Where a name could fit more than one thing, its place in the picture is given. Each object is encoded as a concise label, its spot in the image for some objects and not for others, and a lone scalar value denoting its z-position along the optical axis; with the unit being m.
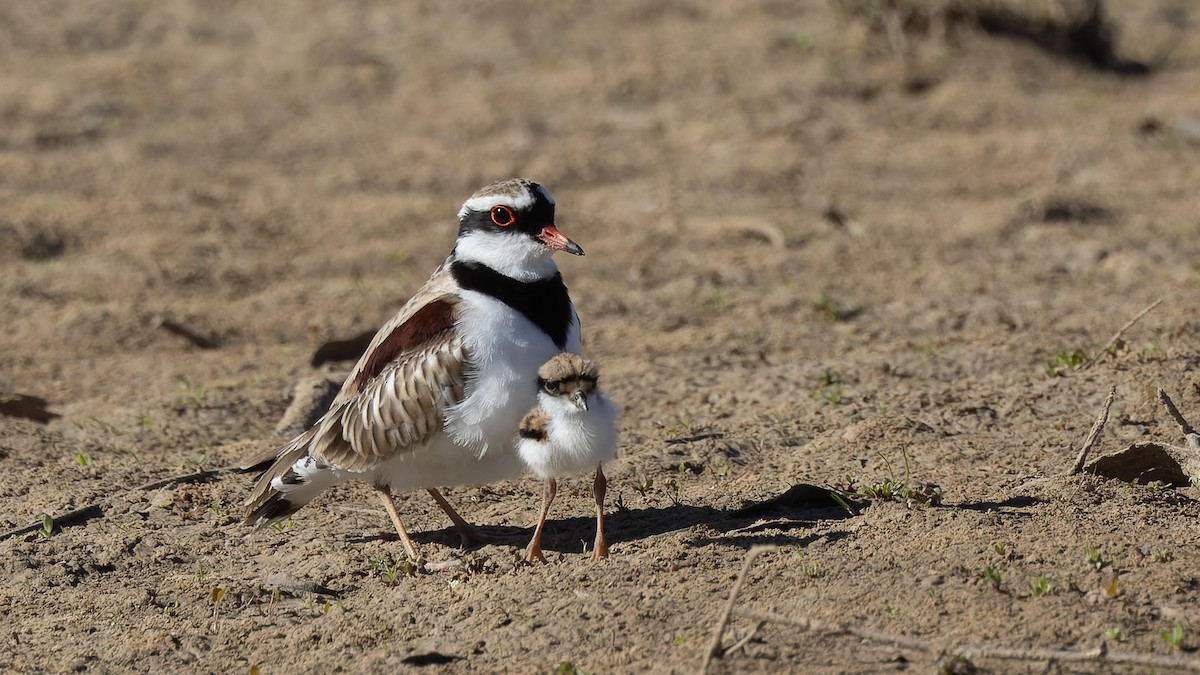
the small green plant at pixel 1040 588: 9.87
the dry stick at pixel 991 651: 8.95
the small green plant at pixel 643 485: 12.81
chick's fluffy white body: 10.82
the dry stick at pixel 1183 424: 11.41
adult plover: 11.42
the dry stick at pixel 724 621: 8.89
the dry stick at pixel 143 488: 12.59
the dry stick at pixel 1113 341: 13.34
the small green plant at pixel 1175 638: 9.17
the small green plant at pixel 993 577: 10.05
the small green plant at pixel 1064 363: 14.57
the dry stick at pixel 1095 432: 11.17
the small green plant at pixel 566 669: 9.44
